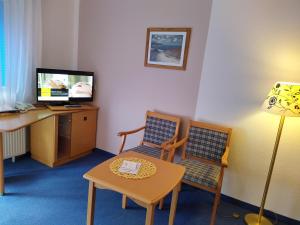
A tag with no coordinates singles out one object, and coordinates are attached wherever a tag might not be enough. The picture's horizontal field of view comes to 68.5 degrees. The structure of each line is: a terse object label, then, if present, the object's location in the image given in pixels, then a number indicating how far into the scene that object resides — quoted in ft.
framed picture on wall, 8.76
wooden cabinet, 9.49
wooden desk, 7.13
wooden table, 4.49
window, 8.60
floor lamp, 6.22
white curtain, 8.83
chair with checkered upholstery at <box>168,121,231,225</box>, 6.98
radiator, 9.19
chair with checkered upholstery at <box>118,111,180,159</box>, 8.87
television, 9.62
